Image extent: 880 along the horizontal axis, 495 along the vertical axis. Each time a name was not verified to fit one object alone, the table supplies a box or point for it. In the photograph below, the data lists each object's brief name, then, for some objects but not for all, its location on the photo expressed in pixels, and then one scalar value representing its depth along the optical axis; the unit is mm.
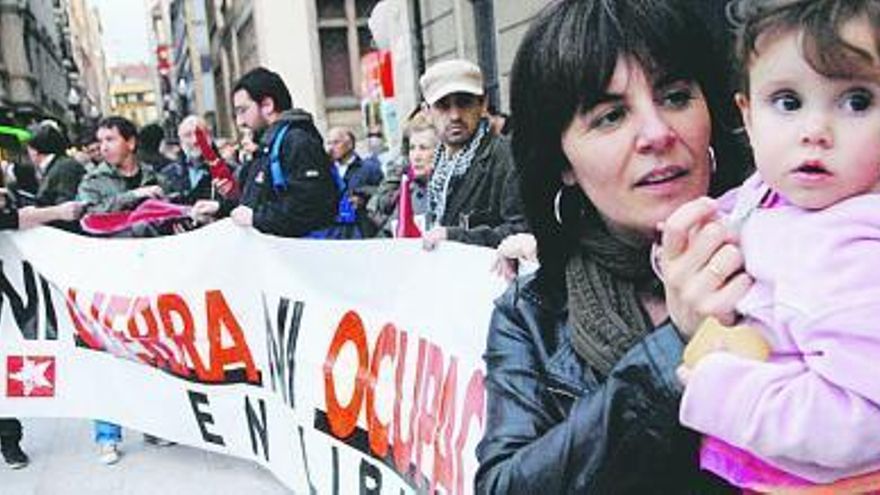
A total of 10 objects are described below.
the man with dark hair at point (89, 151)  8605
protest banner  2832
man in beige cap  3826
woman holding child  1172
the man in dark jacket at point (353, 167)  8047
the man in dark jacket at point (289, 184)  4523
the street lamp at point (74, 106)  54712
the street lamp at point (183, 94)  73738
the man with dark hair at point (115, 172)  5688
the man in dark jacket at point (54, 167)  6297
